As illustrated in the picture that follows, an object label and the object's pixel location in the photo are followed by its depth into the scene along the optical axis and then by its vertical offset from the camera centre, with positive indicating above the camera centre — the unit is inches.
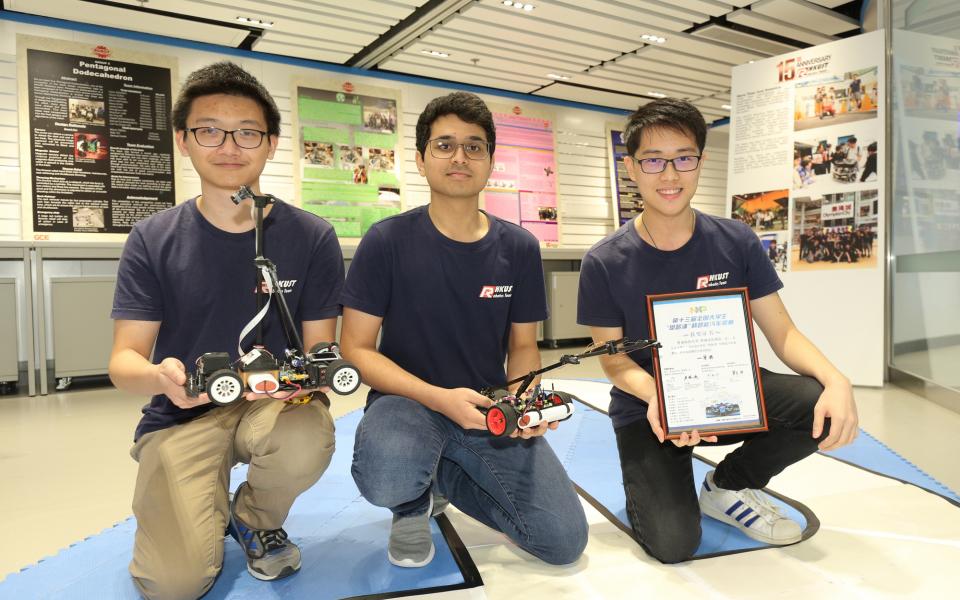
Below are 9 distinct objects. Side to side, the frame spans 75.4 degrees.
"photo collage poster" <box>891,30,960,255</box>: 148.8 +34.7
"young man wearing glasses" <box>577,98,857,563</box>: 72.2 -8.0
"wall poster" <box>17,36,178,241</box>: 215.2 +54.9
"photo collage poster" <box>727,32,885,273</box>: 179.0 +37.6
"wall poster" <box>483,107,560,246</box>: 314.0 +55.5
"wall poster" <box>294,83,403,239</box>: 266.4 +58.0
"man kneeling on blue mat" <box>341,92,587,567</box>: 70.2 -7.3
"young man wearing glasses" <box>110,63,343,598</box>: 65.8 -4.1
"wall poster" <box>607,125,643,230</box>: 350.6 +55.1
